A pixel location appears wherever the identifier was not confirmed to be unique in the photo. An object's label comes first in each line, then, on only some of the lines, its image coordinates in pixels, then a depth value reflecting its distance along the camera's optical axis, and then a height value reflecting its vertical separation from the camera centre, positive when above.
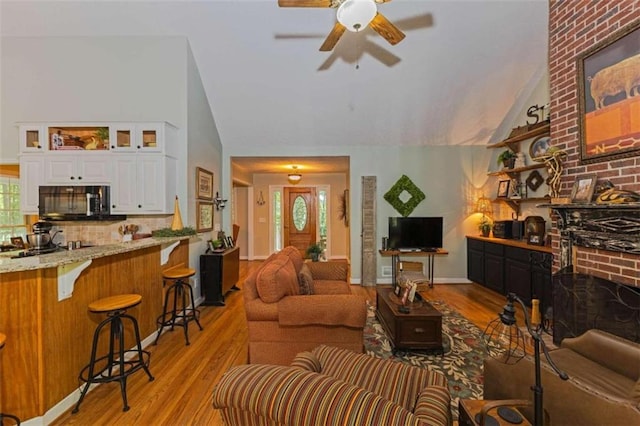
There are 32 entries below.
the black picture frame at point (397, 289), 3.35 -0.92
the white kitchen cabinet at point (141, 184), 3.84 +0.38
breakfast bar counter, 1.94 -0.79
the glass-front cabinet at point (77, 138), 3.89 +1.02
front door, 8.51 -0.23
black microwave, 3.84 +0.17
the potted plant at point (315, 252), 4.59 -0.65
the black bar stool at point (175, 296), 3.25 -1.02
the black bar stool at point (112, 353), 2.16 -1.09
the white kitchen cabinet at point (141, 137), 3.80 +1.01
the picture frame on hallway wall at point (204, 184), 4.41 +0.44
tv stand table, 5.21 -0.84
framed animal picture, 2.19 +0.90
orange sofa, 2.41 -0.90
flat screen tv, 5.38 -0.43
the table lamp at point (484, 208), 5.45 +0.02
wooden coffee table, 2.81 -1.16
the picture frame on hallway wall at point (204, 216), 4.45 -0.06
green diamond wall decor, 5.56 +0.28
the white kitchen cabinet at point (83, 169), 3.88 +0.59
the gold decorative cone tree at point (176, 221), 3.86 -0.11
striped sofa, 0.97 -0.66
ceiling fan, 1.97 +1.52
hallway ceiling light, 7.27 +0.87
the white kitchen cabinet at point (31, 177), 3.87 +0.49
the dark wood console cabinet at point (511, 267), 3.74 -0.87
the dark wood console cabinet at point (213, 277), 4.41 -0.98
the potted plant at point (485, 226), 5.27 -0.31
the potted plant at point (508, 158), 4.85 +0.85
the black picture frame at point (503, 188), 5.03 +0.36
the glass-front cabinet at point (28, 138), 3.86 +1.01
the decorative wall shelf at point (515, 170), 4.27 +0.62
